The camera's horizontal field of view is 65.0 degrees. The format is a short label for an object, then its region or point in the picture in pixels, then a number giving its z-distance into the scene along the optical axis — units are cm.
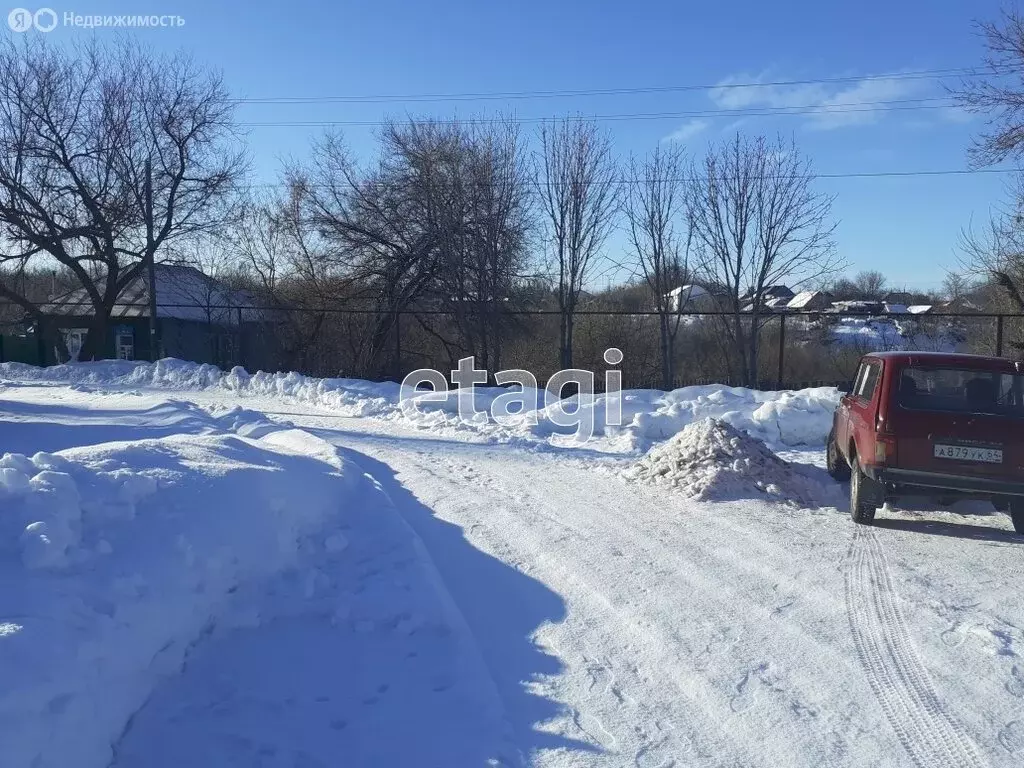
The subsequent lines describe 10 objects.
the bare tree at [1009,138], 1722
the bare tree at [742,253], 2009
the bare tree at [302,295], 2309
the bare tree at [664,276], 2062
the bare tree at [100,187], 2580
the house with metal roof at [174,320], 2481
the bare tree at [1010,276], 1969
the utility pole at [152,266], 2484
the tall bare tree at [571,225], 2048
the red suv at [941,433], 736
